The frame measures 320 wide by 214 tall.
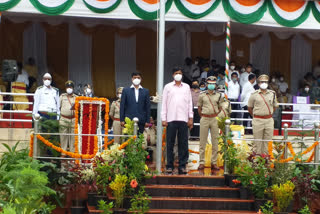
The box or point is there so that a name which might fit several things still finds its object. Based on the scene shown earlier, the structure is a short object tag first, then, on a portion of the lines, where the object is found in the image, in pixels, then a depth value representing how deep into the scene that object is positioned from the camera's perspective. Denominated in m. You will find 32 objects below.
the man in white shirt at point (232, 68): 21.23
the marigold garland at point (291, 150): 13.36
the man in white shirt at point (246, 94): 19.18
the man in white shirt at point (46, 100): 15.87
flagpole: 13.77
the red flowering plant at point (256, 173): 12.64
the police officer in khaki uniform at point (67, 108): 15.56
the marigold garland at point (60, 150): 13.27
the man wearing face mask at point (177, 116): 13.63
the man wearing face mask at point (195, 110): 18.14
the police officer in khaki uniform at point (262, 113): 14.80
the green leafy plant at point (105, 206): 11.71
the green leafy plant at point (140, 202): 12.03
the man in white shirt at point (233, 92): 20.03
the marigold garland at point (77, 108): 14.16
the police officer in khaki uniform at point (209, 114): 14.81
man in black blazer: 14.35
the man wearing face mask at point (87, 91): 18.61
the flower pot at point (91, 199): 12.41
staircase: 12.60
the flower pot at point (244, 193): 12.88
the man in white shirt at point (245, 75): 21.44
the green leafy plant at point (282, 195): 12.46
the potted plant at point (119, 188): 12.13
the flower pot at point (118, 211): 12.04
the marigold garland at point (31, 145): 13.41
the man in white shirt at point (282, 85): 23.41
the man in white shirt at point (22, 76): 21.59
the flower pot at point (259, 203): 12.51
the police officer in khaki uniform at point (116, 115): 16.58
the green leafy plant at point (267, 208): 12.08
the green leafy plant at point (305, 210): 12.55
